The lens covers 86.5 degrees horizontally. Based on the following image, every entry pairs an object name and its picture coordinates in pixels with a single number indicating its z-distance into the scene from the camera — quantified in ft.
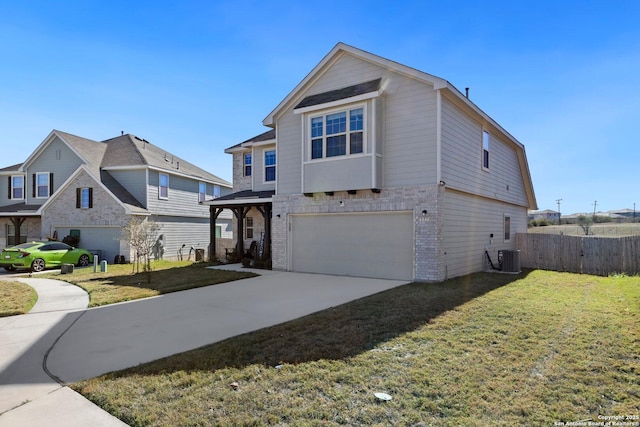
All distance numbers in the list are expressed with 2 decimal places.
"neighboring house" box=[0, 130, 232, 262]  63.52
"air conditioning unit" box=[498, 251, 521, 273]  44.24
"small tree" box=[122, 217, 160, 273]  43.39
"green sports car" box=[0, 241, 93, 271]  49.39
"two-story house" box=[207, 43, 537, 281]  36.04
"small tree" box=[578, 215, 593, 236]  169.89
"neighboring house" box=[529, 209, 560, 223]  272.10
